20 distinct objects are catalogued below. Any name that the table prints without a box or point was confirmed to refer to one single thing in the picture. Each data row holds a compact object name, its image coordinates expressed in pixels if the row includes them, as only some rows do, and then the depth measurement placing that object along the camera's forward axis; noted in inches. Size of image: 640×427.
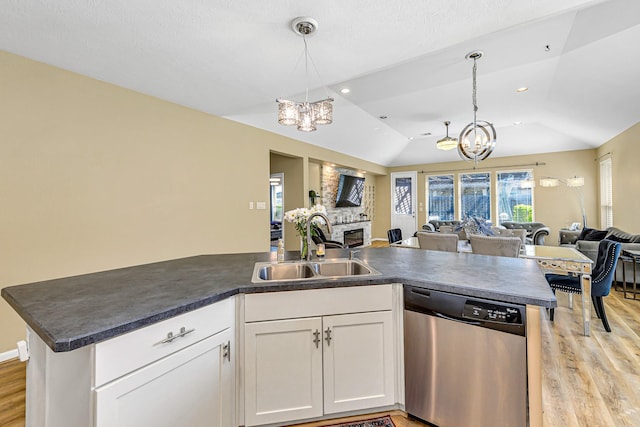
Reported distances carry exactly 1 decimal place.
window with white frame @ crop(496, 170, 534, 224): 305.1
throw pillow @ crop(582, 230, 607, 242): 198.8
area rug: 63.2
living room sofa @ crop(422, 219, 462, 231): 312.4
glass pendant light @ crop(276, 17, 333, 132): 94.7
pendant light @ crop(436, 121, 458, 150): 197.6
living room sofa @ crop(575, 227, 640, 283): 157.1
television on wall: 295.3
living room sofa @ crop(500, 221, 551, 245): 273.7
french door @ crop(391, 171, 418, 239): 367.6
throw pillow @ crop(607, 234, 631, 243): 170.3
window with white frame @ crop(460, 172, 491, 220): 326.3
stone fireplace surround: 279.0
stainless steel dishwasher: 51.1
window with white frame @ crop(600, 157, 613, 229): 231.2
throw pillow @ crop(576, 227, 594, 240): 218.6
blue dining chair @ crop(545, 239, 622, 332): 108.1
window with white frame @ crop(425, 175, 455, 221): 349.4
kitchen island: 38.5
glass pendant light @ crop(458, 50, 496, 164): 128.1
